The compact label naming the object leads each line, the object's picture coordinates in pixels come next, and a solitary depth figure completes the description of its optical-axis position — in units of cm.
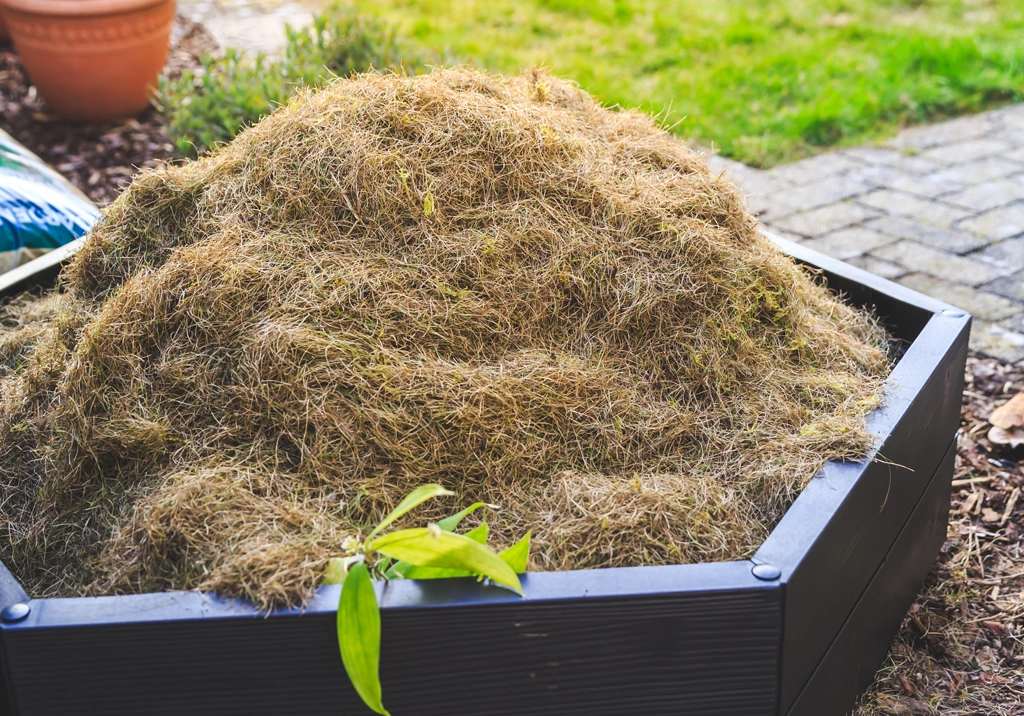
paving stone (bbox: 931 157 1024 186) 429
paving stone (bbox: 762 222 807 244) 382
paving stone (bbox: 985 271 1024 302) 342
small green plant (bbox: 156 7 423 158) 377
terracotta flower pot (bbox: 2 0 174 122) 445
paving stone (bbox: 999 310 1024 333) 323
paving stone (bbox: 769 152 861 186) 435
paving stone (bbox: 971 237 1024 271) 361
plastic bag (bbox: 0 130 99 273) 262
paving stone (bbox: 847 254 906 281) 357
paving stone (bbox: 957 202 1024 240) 383
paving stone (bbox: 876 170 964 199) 419
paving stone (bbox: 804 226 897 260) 373
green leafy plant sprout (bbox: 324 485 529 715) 123
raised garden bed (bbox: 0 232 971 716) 127
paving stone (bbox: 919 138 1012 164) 449
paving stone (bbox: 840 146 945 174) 441
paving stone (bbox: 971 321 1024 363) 311
